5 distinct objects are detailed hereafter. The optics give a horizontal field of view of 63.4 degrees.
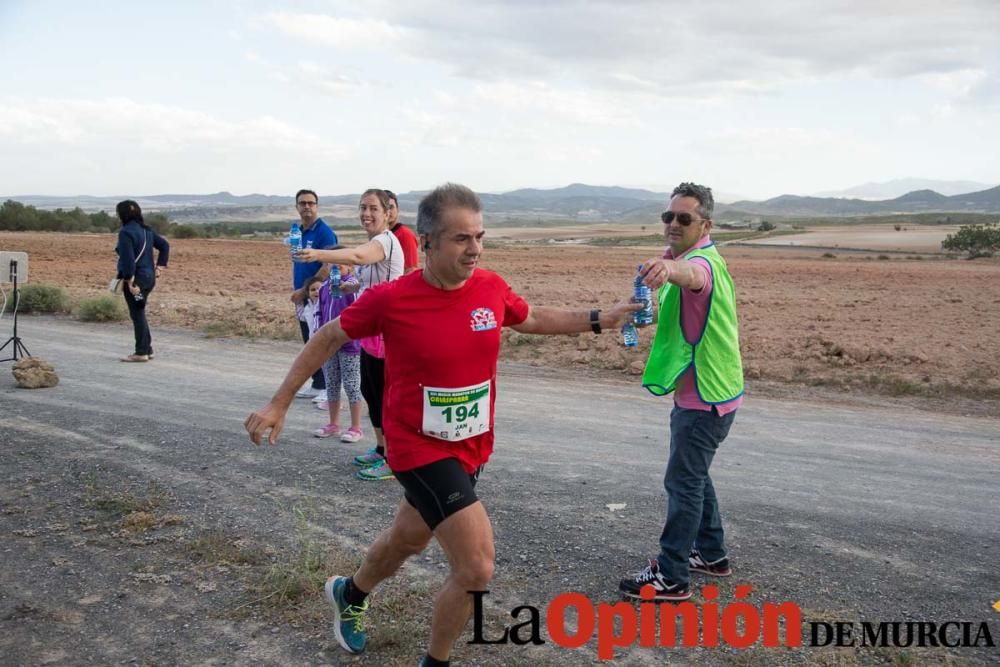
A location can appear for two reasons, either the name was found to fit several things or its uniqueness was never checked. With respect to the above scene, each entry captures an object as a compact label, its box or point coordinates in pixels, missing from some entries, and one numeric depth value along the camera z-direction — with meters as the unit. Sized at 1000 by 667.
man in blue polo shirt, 7.74
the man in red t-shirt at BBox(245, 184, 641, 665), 3.27
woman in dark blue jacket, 10.98
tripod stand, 10.57
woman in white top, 6.08
